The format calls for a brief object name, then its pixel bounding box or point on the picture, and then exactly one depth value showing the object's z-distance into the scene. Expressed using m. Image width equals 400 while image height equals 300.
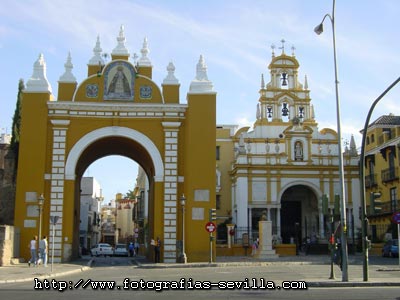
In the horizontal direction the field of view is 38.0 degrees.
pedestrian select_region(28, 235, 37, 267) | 28.39
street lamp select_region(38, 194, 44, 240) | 28.83
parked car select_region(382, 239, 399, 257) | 38.47
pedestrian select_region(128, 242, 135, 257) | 48.76
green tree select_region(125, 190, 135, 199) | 99.62
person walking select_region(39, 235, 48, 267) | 28.30
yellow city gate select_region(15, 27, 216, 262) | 31.73
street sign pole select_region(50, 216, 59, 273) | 25.81
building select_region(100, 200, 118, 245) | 105.10
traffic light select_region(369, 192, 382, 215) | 19.77
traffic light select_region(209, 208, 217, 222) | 30.95
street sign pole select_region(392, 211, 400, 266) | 26.09
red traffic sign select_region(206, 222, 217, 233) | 30.47
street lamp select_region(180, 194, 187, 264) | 30.86
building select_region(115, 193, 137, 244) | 97.81
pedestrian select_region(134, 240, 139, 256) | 57.54
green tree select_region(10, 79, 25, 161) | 38.72
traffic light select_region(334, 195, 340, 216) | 20.31
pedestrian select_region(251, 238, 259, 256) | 39.47
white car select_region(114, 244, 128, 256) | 50.01
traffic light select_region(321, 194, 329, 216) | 20.92
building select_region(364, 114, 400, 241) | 46.78
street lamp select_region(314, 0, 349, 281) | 19.42
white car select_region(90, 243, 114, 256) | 50.91
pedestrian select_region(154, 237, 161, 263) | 31.67
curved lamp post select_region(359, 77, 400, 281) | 19.27
